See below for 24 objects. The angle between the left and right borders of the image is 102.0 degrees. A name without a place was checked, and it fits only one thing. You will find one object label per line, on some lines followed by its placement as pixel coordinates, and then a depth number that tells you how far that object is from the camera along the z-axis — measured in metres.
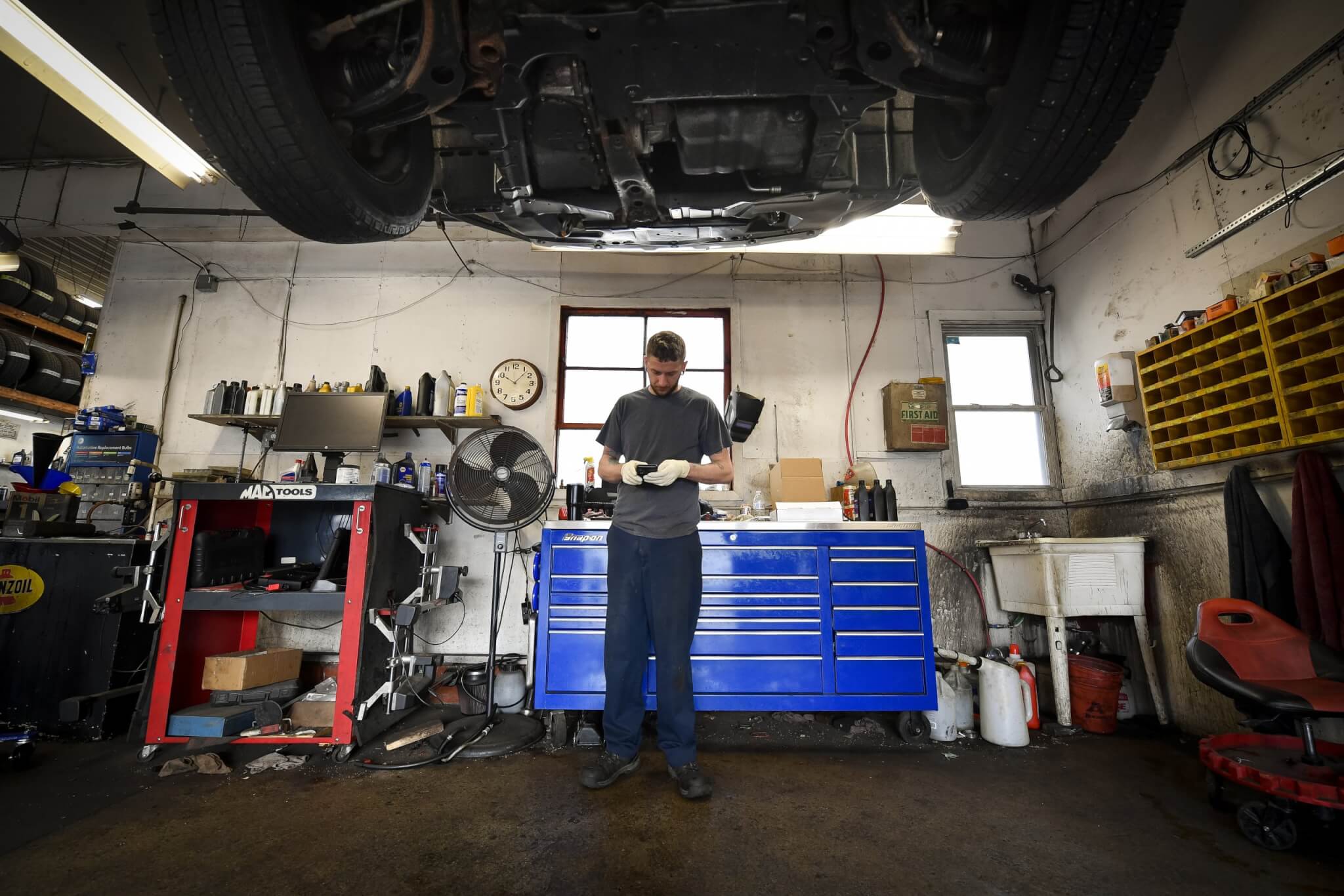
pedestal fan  2.46
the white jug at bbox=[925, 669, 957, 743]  2.41
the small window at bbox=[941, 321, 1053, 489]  3.51
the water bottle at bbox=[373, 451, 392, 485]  3.04
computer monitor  3.11
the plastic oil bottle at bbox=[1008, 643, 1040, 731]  2.47
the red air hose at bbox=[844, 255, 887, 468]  3.65
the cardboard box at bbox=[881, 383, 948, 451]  3.34
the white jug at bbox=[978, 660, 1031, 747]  2.33
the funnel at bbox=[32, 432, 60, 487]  2.87
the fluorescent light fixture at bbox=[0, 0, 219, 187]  1.94
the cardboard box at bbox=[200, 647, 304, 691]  2.27
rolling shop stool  1.45
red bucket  2.50
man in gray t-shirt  1.86
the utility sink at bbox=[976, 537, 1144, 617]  2.57
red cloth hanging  1.78
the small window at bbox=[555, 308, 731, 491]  3.50
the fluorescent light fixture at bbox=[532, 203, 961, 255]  2.89
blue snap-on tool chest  2.38
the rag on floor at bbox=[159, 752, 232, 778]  1.97
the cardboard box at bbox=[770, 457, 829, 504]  2.90
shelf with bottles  3.23
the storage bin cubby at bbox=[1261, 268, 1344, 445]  1.81
